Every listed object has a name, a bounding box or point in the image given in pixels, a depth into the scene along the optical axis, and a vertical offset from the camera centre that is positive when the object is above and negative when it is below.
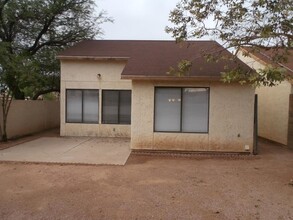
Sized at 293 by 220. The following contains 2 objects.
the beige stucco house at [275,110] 9.37 -0.13
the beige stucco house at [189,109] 7.78 -0.09
